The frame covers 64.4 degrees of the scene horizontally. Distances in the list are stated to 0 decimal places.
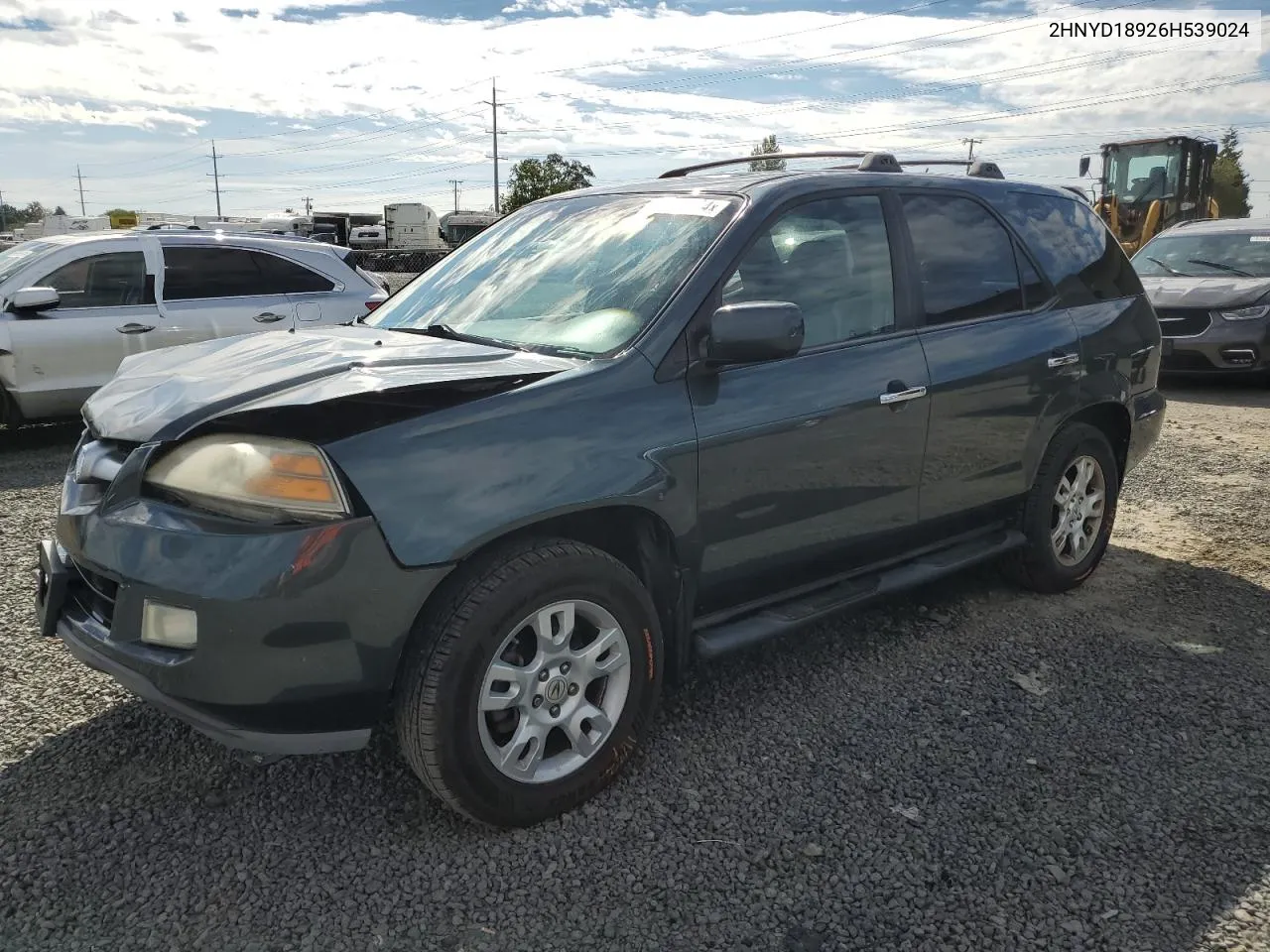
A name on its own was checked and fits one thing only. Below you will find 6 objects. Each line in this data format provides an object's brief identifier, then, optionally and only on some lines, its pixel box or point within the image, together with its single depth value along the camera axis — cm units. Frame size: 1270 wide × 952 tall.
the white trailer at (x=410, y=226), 4675
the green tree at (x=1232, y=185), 7794
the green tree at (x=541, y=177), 6838
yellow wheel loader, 1938
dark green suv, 243
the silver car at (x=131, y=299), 732
